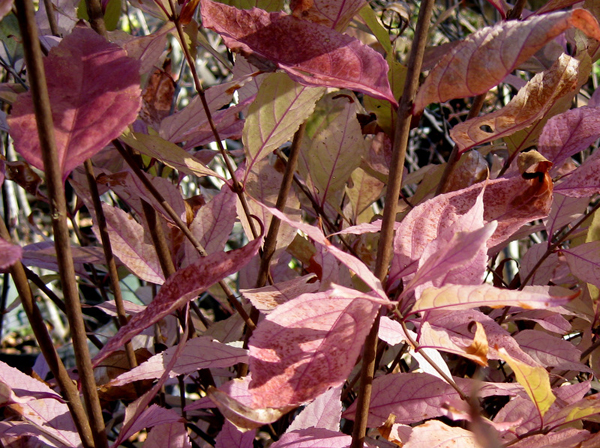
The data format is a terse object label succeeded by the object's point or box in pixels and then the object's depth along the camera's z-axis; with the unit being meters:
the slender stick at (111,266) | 0.50
